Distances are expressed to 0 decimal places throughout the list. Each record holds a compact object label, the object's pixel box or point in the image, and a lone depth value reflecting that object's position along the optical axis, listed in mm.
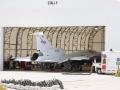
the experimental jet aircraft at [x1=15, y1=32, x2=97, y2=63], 45094
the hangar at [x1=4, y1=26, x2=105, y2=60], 52375
